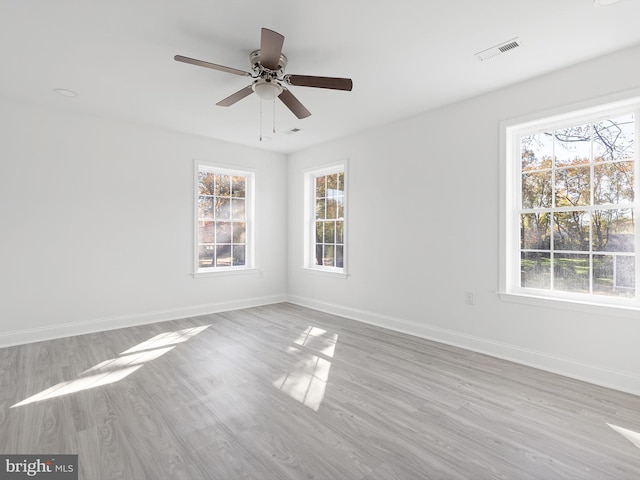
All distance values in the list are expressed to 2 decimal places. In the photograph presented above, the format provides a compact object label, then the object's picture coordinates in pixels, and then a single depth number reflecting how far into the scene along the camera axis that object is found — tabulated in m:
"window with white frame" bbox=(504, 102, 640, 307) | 2.97
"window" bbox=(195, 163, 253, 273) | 5.48
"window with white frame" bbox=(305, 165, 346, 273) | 5.54
